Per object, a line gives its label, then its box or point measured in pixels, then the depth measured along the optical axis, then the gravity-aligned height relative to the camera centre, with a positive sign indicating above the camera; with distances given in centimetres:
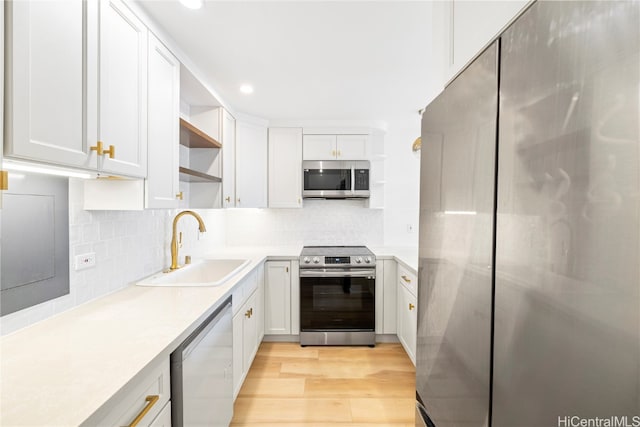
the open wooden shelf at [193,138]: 201 +53
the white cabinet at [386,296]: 302 -88
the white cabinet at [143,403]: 77 -59
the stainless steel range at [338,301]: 297 -93
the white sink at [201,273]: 190 -49
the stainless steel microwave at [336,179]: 333 +33
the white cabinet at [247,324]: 204 -93
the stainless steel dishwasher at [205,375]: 114 -76
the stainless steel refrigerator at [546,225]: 35 -2
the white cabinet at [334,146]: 337 +70
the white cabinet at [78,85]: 84 +42
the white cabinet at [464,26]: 65 +49
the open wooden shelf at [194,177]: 204 +23
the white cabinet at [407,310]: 246 -90
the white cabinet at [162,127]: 153 +44
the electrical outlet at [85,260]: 141 -27
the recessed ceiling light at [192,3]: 138 +95
